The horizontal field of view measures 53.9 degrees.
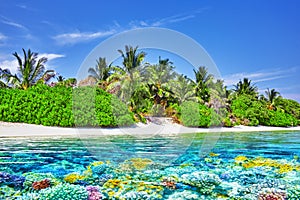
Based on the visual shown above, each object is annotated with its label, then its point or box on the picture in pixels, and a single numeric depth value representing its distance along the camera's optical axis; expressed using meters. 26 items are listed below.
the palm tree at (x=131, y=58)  25.25
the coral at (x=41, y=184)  5.50
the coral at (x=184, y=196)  5.01
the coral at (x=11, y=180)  5.70
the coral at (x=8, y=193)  4.97
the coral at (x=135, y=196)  4.96
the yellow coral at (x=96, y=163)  7.71
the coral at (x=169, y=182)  5.70
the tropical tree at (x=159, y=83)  26.09
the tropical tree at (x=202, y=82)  28.42
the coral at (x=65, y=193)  4.89
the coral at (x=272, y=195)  4.95
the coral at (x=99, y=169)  6.81
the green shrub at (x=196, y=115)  25.41
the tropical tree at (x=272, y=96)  35.99
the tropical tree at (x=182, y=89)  27.02
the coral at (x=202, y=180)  5.63
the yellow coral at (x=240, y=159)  8.58
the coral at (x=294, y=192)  4.98
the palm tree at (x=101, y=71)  25.89
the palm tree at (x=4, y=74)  24.78
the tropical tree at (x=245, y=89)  37.07
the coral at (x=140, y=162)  7.48
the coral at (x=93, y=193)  4.96
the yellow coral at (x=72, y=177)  6.03
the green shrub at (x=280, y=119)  32.06
